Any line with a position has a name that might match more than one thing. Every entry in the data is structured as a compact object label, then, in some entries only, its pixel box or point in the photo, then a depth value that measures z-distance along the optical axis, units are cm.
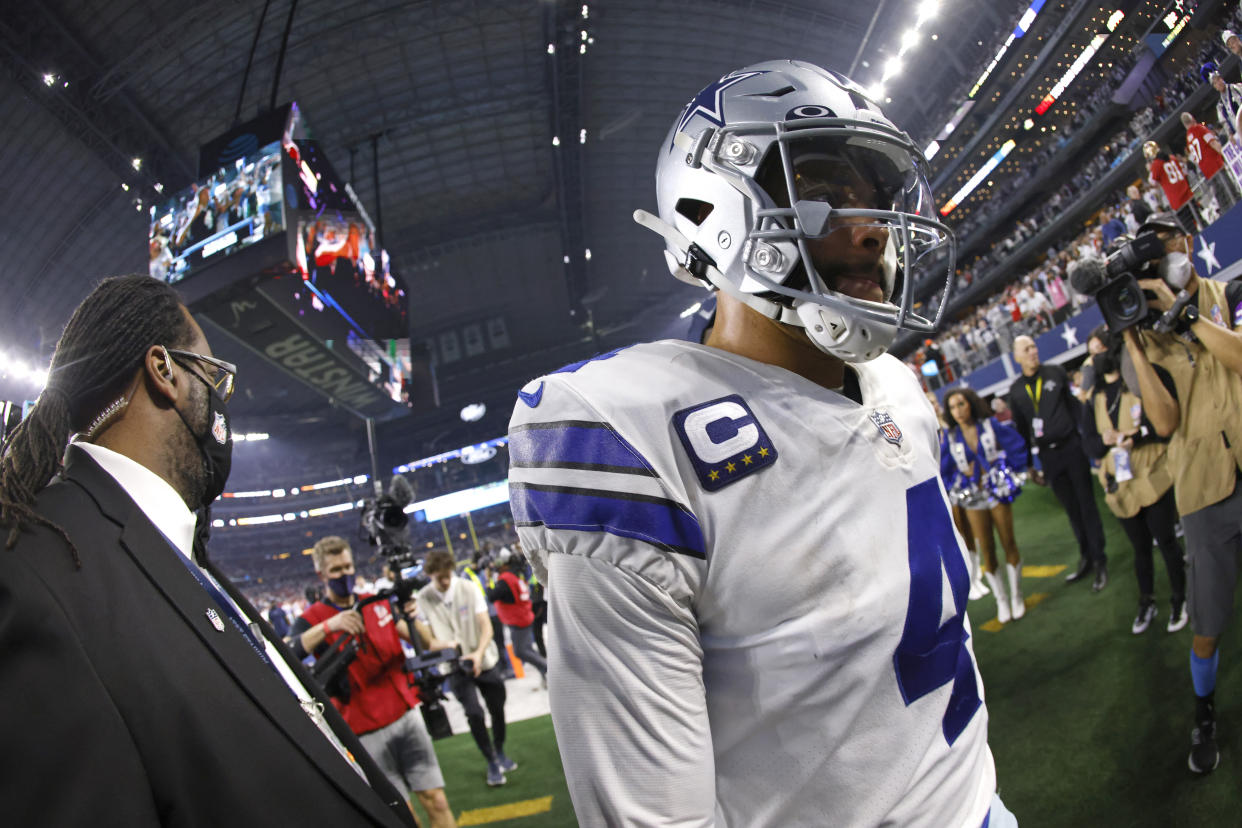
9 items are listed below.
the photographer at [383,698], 345
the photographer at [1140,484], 350
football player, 84
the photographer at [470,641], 520
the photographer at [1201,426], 245
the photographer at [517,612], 749
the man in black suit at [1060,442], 497
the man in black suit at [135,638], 82
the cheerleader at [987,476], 486
